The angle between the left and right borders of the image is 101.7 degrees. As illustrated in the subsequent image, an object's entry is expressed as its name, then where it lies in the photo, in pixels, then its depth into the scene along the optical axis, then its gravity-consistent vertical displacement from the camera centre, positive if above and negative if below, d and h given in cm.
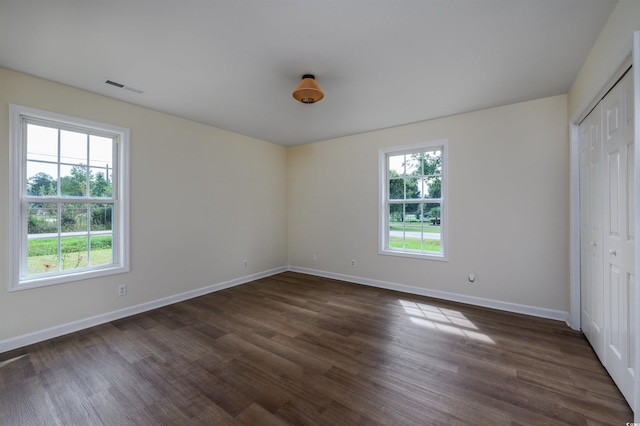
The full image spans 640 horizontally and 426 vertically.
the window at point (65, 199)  258 +16
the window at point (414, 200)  393 +21
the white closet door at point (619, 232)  170 -13
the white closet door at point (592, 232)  222 -17
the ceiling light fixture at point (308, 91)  240 +113
